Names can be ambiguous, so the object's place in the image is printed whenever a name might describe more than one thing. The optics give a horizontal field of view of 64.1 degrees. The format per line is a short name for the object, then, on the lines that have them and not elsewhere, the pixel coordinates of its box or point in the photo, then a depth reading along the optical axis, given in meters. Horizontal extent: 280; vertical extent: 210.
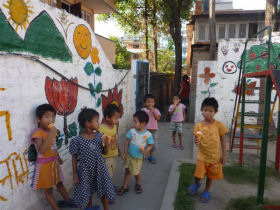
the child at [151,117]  4.07
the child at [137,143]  2.96
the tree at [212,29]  7.93
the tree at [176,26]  7.70
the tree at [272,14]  7.89
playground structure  2.64
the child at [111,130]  2.85
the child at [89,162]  2.42
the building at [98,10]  9.17
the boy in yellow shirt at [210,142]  2.87
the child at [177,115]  5.01
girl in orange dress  2.29
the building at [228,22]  15.60
